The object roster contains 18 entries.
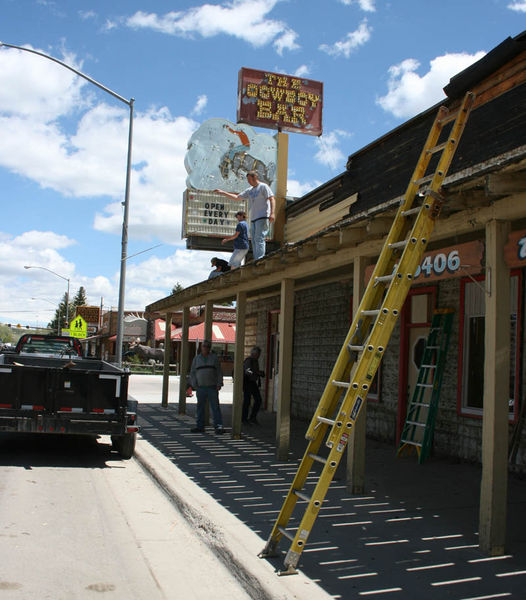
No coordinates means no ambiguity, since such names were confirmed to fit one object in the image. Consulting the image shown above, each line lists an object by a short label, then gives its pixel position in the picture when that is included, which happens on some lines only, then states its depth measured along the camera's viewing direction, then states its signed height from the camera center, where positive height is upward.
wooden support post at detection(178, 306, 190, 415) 15.91 -0.65
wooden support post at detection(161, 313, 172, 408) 17.92 -0.78
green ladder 9.04 -0.54
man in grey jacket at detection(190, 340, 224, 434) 12.21 -0.71
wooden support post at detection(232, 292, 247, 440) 11.48 -0.45
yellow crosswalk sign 29.03 +0.60
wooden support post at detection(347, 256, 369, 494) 7.13 -1.20
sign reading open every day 19.47 +4.10
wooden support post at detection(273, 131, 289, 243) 20.08 +5.92
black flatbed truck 8.77 -0.85
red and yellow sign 20.36 +8.07
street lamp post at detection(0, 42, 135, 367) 18.17 +3.47
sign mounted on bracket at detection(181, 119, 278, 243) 19.55 +5.71
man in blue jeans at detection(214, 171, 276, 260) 11.75 +2.58
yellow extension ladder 4.52 +0.17
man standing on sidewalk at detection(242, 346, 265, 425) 13.96 -0.80
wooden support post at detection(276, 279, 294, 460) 9.21 -0.32
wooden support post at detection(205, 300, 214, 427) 14.06 +0.64
